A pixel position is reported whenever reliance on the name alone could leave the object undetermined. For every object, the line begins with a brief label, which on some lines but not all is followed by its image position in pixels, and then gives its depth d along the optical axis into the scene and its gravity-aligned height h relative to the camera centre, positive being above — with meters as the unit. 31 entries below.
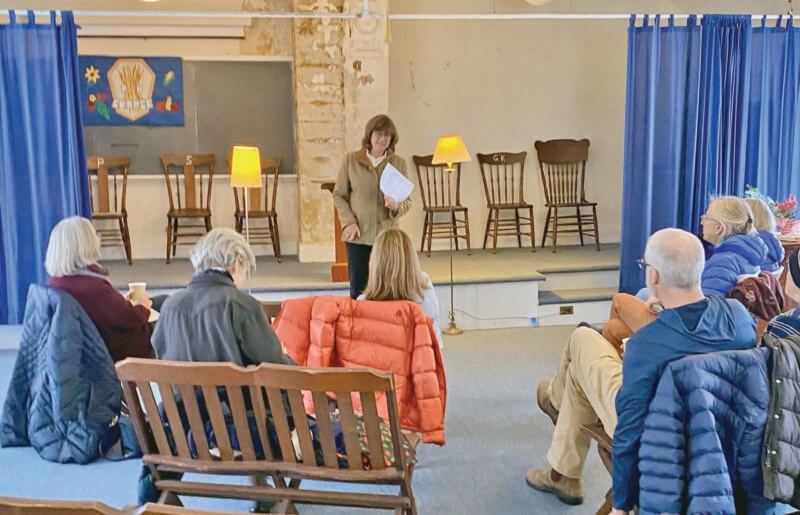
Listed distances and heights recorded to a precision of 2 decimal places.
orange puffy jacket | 2.88 -0.70
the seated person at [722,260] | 3.04 -0.46
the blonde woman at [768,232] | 3.67 -0.37
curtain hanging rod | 4.55 +0.88
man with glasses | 2.14 -0.51
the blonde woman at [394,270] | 3.00 -0.42
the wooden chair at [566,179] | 7.34 -0.20
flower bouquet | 5.11 -0.39
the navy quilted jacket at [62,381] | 3.26 -0.94
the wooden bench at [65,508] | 1.44 -0.64
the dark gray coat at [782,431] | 2.10 -0.74
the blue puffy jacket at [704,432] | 2.06 -0.74
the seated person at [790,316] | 2.25 -0.47
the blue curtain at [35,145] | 4.61 +0.12
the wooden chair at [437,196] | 7.13 -0.34
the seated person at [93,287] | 3.29 -0.53
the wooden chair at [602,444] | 2.64 -0.97
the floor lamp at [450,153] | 5.56 +0.05
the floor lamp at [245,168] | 4.97 -0.04
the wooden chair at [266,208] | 6.68 -0.41
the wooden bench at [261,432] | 2.27 -0.84
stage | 5.77 -0.93
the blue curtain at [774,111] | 5.18 +0.30
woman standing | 4.43 -0.22
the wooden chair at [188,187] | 6.66 -0.21
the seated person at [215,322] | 2.54 -0.52
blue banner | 6.80 +0.65
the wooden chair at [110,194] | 6.50 -0.26
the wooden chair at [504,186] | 7.29 -0.26
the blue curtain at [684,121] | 5.07 +0.23
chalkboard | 6.97 +0.37
